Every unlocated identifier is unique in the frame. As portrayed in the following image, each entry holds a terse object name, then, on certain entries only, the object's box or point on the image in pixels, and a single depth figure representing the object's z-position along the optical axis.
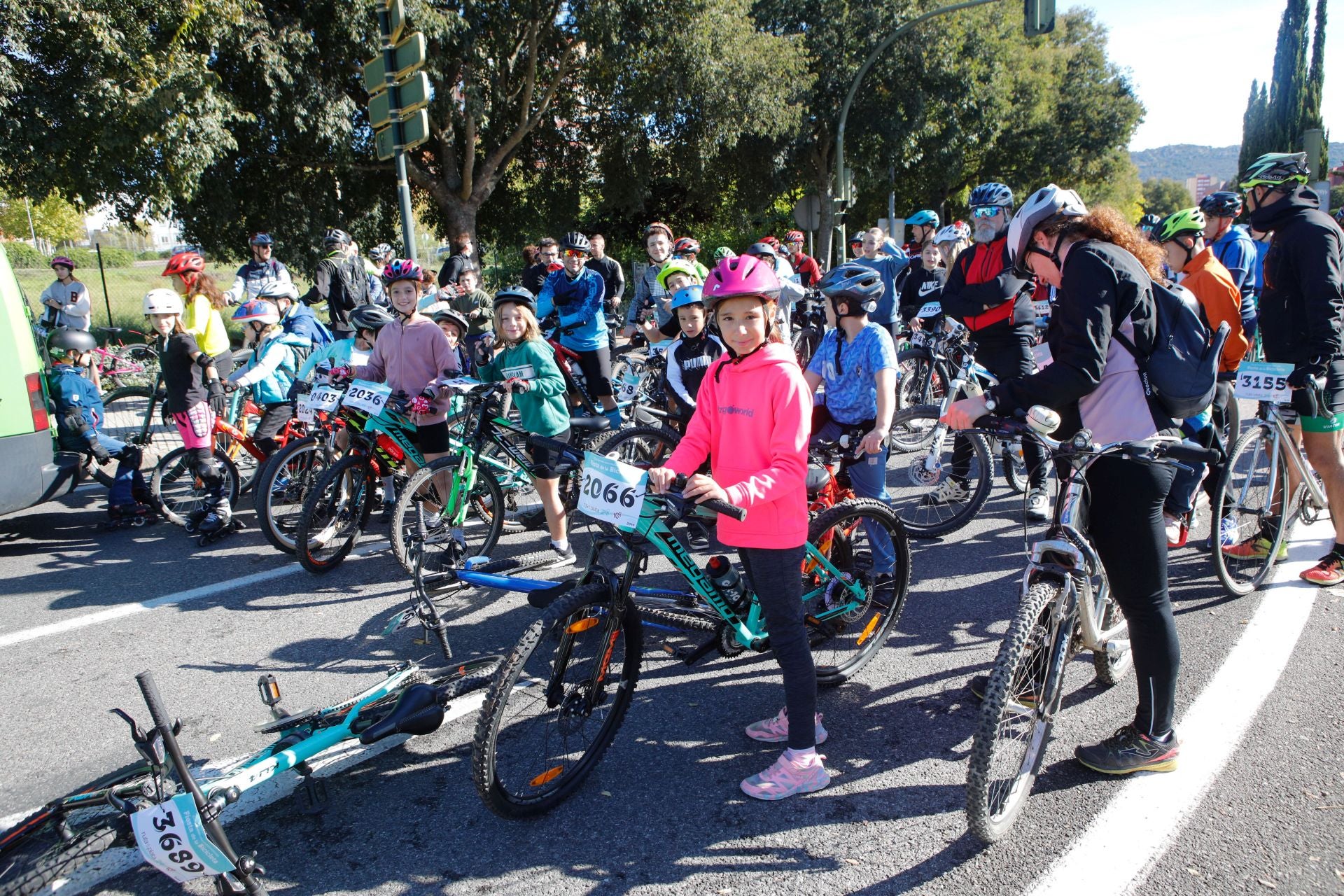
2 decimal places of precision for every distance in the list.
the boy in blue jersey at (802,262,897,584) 4.60
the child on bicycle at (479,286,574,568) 5.48
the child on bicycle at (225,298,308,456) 6.92
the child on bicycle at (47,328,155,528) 6.72
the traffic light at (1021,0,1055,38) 14.45
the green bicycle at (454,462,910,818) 2.91
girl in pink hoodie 3.04
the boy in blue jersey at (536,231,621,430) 8.13
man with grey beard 5.65
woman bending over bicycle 2.86
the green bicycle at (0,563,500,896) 2.46
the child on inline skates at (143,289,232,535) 6.38
